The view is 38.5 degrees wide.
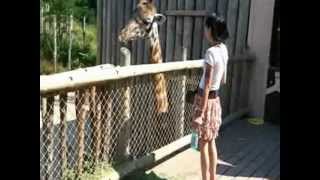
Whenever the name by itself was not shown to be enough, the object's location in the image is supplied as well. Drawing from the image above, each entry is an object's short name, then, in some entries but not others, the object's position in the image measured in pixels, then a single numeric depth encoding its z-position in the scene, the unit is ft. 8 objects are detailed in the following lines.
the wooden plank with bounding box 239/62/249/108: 20.70
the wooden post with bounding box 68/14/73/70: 40.51
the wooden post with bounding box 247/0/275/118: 20.81
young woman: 9.87
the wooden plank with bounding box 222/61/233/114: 19.53
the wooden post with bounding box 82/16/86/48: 46.55
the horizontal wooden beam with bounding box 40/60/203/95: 8.90
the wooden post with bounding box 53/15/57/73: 37.65
